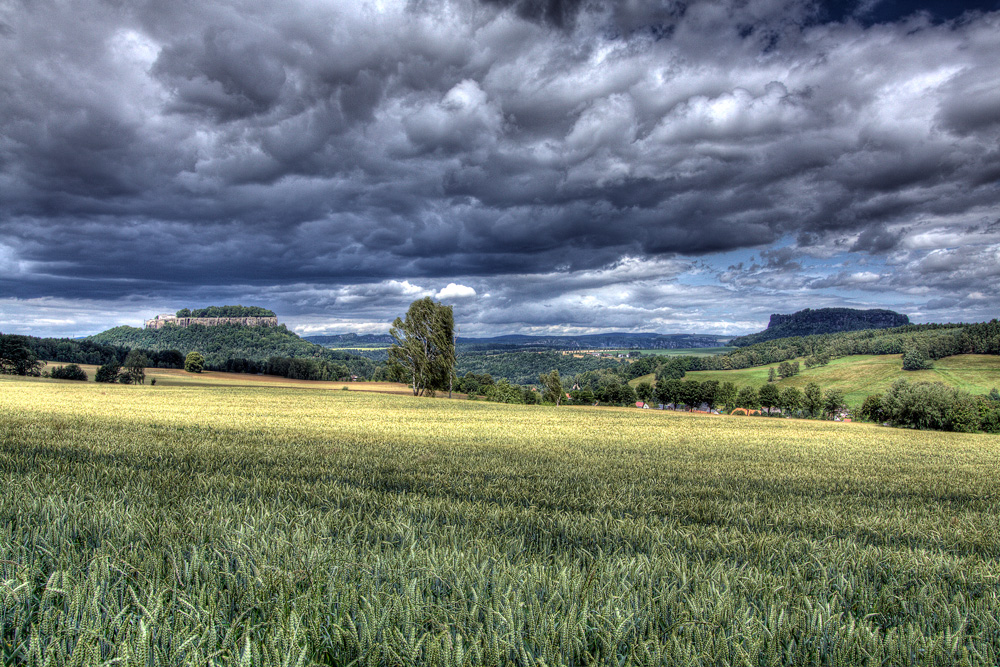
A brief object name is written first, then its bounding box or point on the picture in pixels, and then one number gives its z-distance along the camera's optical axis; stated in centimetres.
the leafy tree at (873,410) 6430
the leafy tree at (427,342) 6781
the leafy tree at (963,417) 4838
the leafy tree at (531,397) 9652
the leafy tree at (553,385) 9824
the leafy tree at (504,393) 8840
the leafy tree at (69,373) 8038
